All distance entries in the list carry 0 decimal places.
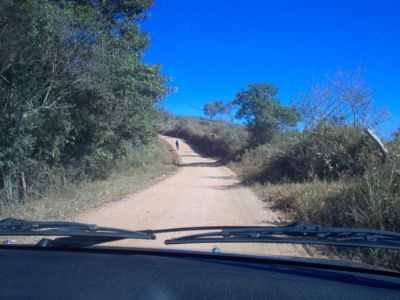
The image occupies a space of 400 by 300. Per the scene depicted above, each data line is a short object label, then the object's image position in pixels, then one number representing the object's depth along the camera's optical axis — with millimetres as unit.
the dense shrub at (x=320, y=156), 12289
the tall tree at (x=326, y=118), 14745
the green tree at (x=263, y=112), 31156
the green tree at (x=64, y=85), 10336
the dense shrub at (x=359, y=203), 6378
